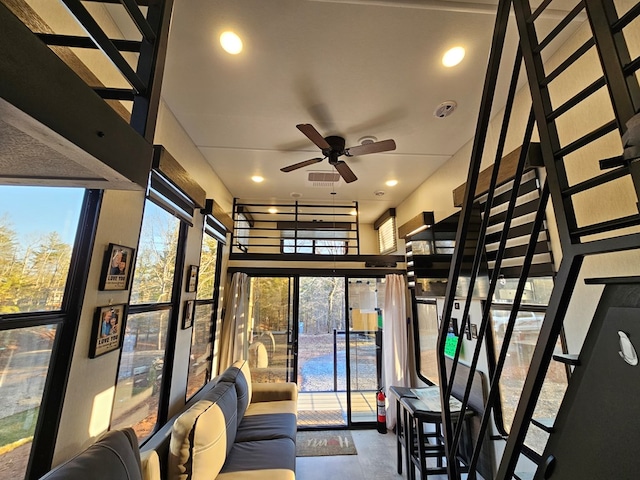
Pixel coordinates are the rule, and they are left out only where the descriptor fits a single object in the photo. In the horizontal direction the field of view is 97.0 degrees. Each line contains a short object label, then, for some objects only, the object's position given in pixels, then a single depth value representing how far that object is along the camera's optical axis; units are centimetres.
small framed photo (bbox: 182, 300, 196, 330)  282
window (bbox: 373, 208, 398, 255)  496
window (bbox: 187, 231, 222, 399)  324
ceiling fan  244
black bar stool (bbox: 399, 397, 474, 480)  265
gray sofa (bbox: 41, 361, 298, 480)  133
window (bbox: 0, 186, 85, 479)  121
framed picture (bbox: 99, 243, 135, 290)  166
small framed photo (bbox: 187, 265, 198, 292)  291
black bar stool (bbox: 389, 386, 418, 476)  304
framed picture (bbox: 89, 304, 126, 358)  159
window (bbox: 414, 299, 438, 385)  372
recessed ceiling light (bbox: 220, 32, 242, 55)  181
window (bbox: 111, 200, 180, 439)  204
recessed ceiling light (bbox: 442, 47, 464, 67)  190
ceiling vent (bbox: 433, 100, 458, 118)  238
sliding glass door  427
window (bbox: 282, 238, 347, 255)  538
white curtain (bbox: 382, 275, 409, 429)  402
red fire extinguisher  396
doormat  338
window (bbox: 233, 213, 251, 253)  457
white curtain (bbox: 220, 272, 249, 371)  399
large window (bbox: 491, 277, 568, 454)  195
